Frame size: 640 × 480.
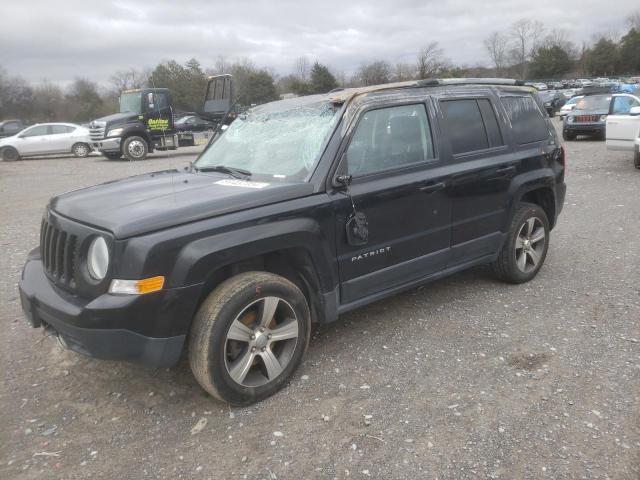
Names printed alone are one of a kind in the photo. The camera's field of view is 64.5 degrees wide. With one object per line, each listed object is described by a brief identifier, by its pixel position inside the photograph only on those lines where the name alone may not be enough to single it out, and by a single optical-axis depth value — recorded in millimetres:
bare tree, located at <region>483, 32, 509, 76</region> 90075
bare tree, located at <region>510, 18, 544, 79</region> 87062
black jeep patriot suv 2686
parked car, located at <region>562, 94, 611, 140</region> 17000
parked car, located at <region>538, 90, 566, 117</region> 30672
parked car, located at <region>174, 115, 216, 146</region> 20484
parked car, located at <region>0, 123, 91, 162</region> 20219
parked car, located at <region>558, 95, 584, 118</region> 22398
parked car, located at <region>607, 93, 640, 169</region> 10797
